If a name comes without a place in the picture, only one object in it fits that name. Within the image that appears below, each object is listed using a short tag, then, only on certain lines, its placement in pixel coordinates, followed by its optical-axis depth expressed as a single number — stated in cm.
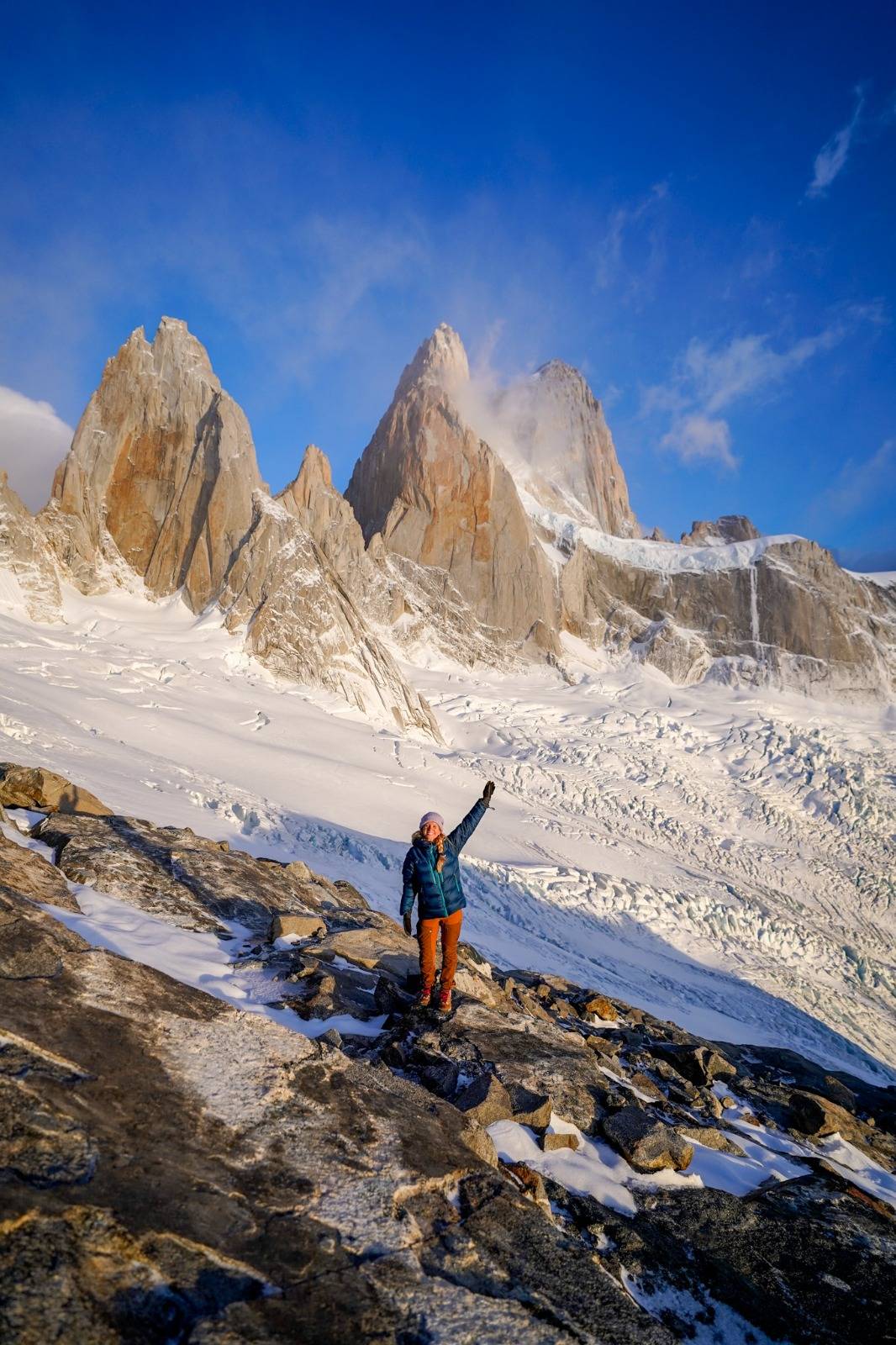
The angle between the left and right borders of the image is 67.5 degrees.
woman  614
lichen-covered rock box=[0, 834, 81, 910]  601
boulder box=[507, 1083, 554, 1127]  465
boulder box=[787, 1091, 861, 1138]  775
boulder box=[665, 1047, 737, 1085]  839
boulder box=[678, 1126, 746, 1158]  568
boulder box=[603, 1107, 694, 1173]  462
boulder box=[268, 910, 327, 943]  725
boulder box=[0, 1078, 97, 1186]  256
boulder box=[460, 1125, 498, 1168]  392
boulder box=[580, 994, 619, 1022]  977
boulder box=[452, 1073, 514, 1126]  446
